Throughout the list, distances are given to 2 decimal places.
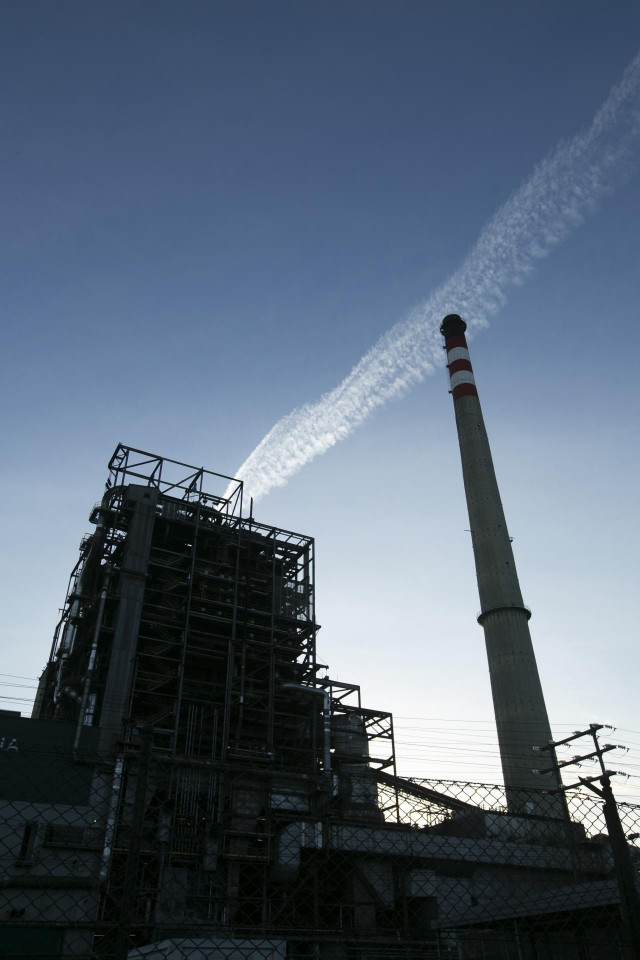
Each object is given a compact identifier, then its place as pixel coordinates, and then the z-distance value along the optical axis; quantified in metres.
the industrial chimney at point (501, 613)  44.03
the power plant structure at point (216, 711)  29.94
